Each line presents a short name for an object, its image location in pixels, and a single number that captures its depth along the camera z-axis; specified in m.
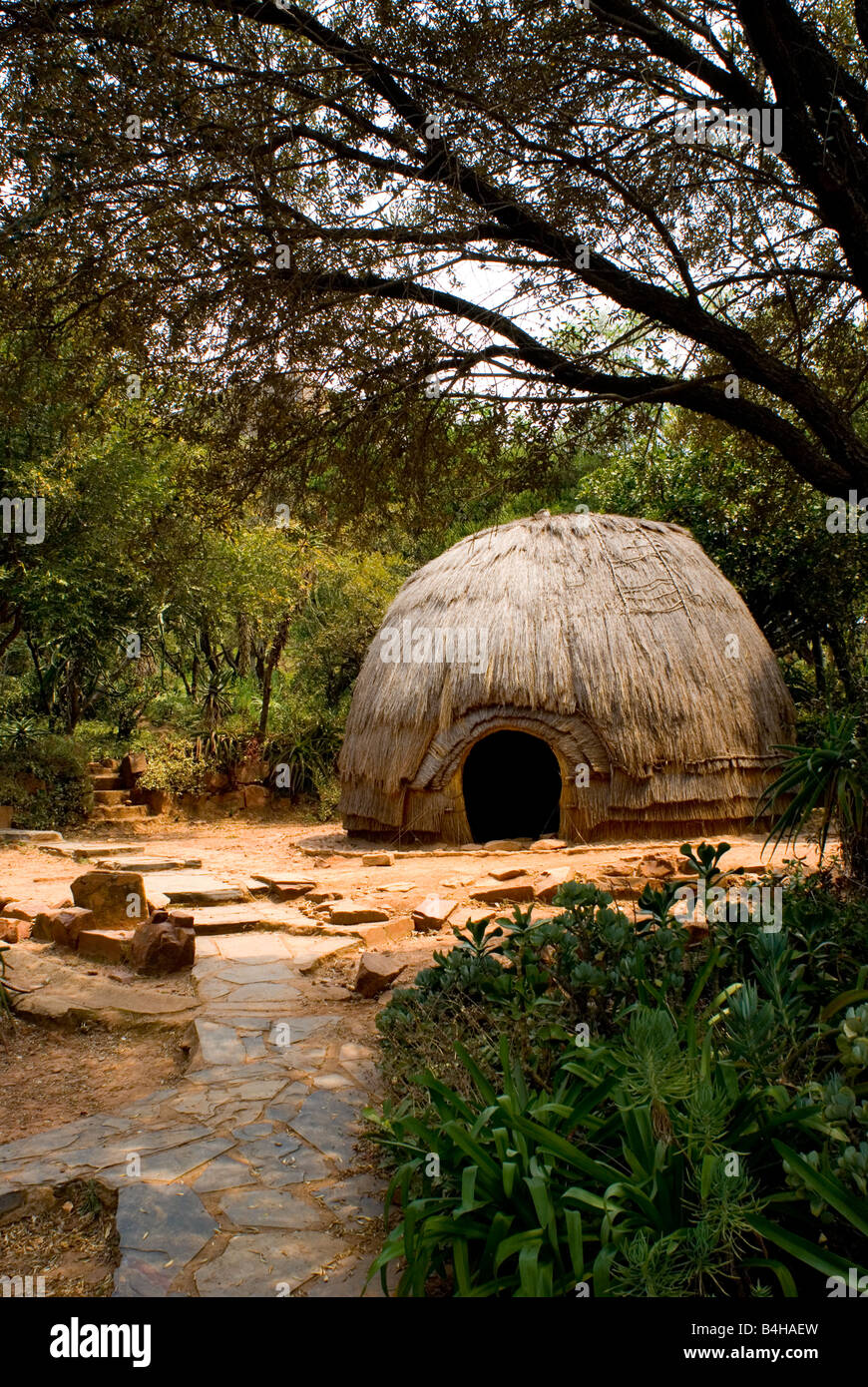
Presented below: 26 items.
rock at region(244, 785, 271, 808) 15.34
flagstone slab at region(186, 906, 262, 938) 7.03
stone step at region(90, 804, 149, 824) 14.21
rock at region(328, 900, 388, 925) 7.10
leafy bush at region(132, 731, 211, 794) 14.68
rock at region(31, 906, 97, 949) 6.60
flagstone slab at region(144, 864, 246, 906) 7.92
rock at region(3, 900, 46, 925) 7.15
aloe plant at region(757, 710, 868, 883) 5.05
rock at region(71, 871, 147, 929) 6.91
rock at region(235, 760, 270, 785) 15.49
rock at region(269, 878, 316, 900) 8.09
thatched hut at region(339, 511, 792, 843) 10.13
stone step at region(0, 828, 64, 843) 11.87
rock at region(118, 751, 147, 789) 14.95
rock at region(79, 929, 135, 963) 6.35
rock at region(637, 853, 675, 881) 7.72
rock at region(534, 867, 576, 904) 7.15
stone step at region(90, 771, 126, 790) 14.77
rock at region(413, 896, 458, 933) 6.77
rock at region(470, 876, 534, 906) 7.33
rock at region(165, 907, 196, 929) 6.30
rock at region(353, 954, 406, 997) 5.43
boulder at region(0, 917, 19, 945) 6.67
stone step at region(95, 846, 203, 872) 9.76
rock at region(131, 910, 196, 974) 6.04
